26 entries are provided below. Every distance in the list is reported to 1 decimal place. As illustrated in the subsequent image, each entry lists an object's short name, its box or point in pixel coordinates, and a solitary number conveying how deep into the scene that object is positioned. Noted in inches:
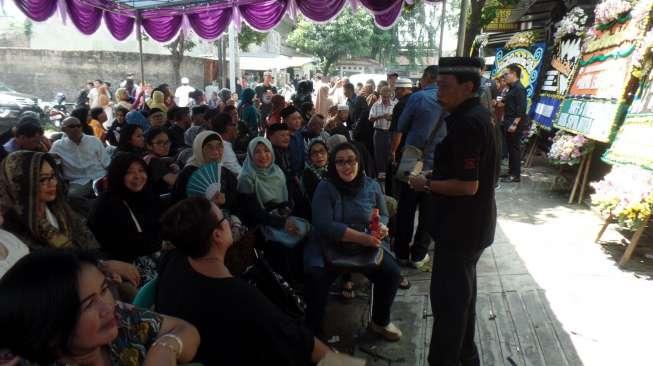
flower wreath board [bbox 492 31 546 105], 344.5
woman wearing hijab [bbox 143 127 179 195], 160.2
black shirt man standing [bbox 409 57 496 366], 85.3
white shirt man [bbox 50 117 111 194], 193.6
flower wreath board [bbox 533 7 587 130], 281.4
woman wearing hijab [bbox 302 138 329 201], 150.9
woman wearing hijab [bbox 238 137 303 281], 131.7
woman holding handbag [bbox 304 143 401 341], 112.5
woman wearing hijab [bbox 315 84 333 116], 374.6
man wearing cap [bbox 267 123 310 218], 155.6
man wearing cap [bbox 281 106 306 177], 169.2
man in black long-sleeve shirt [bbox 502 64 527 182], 272.4
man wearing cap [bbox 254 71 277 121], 376.2
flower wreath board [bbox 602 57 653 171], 153.7
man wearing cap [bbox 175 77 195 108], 482.9
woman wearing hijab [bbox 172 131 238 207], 136.1
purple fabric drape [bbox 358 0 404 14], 243.2
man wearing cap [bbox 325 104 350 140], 236.1
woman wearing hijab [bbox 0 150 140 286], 94.4
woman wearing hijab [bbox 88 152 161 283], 111.0
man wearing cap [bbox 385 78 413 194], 178.5
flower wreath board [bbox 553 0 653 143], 184.5
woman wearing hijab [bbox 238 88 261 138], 309.3
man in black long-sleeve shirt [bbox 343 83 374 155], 278.7
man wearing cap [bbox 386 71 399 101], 297.2
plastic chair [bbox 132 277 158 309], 77.0
